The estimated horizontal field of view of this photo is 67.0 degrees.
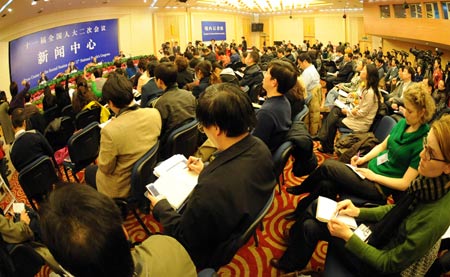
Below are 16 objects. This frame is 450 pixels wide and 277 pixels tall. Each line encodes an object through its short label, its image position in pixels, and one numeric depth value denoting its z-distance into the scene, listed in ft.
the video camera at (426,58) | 24.89
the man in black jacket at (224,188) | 5.27
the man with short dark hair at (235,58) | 35.96
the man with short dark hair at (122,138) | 8.47
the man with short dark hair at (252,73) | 20.61
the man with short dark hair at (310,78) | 17.42
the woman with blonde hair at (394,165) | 8.02
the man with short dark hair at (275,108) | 9.17
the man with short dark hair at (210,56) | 32.94
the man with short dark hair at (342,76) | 25.70
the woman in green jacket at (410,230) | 5.25
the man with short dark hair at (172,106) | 11.30
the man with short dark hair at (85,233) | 3.20
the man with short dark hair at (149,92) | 14.11
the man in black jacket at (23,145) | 11.15
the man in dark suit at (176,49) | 54.43
